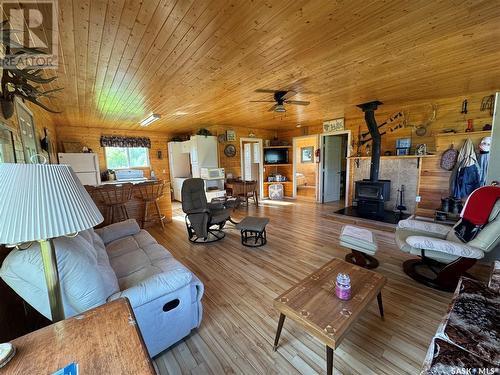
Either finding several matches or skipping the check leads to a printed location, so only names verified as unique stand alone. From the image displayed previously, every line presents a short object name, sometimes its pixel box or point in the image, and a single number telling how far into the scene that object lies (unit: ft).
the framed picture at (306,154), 28.80
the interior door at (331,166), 21.24
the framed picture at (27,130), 7.45
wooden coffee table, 4.32
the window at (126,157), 21.40
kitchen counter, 14.38
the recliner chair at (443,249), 6.75
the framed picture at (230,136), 21.57
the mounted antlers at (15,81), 4.85
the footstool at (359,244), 8.21
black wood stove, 14.90
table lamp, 2.69
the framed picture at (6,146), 5.20
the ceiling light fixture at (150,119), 15.85
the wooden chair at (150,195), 14.51
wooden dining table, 20.48
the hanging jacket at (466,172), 12.75
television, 24.48
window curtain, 20.64
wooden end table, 2.54
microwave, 19.56
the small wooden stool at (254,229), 11.37
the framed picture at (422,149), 14.64
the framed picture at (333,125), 19.06
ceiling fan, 11.39
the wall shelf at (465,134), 12.44
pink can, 5.07
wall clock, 21.66
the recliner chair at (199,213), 11.89
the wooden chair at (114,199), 12.82
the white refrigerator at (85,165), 17.18
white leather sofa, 3.81
